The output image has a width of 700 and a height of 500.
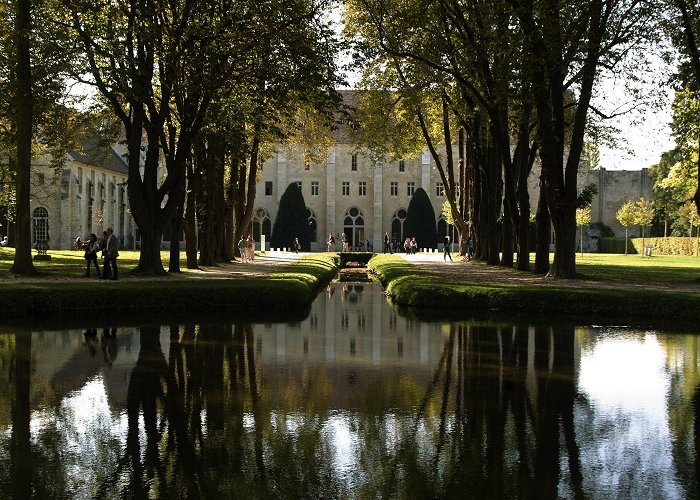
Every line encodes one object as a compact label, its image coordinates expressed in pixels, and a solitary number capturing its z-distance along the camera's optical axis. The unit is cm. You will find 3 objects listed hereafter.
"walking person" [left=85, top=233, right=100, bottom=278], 2242
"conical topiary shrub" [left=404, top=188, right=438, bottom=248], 6450
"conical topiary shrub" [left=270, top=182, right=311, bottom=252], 6350
